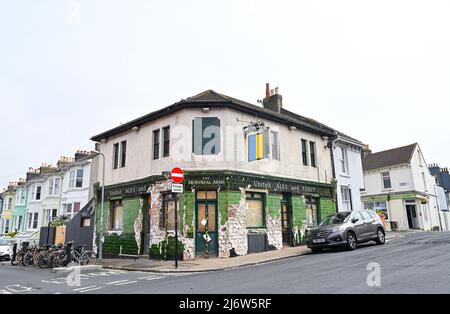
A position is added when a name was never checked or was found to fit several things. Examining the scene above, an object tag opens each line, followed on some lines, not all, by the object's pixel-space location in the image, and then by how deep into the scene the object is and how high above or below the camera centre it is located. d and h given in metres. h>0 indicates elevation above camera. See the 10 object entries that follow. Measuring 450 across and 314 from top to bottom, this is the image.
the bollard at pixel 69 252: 14.70 -0.71
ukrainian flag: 16.30 +4.11
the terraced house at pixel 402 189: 33.41 +4.01
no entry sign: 13.10 +2.26
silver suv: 13.69 -0.06
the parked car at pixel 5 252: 22.33 -0.97
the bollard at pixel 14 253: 18.41 -0.91
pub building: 15.46 +2.52
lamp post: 17.39 -0.20
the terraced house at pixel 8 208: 42.30 +3.66
